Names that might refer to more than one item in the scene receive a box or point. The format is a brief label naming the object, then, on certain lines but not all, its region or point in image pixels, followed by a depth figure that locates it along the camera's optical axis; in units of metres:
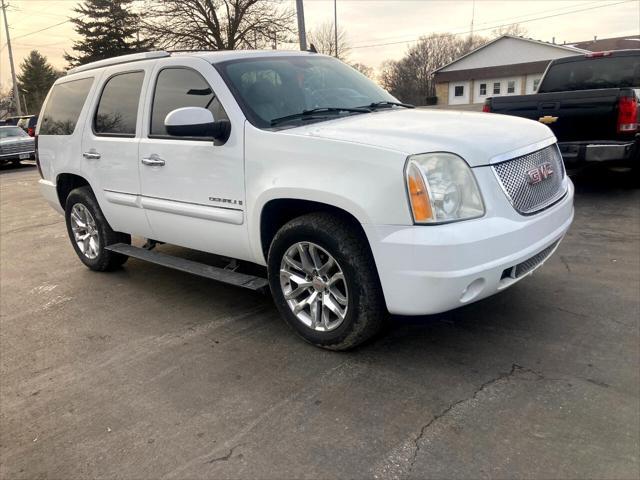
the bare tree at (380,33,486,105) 71.81
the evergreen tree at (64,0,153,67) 44.09
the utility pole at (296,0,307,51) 13.68
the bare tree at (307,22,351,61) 47.02
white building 50.81
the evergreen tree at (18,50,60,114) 72.69
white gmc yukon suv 2.94
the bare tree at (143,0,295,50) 31.34
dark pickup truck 6.66
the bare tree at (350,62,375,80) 58.34
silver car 19.69
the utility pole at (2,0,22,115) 38.69
